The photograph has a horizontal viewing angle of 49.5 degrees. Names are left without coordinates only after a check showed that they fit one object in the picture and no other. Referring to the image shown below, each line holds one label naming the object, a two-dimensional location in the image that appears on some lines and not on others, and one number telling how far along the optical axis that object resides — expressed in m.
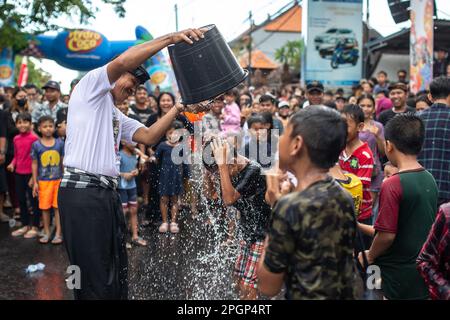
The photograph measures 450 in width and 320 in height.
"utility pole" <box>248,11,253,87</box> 21.91
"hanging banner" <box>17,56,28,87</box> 22.17
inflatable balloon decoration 16.11
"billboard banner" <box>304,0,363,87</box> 14.78
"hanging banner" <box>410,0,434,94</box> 8.38
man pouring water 2.88
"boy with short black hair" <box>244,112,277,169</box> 5.71
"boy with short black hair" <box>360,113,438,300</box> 2.59
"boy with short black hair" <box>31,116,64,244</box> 6.30
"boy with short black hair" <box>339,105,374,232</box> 3.93
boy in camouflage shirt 1.78
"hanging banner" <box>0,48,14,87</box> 15.92
